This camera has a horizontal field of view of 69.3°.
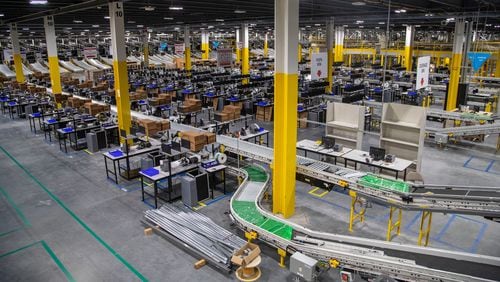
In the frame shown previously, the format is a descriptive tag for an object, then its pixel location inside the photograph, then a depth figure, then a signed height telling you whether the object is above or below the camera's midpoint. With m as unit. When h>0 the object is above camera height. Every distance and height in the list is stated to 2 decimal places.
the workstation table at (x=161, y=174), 9.71 -2.94
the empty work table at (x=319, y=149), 11.06 -2.69
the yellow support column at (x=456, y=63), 19.33 -0.10
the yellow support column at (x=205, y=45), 44.62 +2.26
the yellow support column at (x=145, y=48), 41.91 +1.84
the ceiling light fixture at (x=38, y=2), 14.38 +2.52
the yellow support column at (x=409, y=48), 34.53 +1.28
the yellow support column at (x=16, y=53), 25.82 +0.89
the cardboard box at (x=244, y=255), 6.75 -3.57
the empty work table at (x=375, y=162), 9.73 -2.76
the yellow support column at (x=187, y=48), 35.88 +1.55
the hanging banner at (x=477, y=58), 13.89 +0.11
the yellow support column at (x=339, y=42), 35.72 +1.98
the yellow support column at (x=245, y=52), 31.06 +0.95
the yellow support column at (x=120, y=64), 13.92 +0.01
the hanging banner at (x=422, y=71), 12.13 -0.33
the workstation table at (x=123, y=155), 11.42 -2.83
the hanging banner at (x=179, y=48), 29.42 +1.26
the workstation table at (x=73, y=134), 14.90 -2.93
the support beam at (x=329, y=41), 25.27 +1.46
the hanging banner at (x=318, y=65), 13.27 -0.10
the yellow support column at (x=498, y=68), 27.88 -0.59
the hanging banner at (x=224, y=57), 21.17 +0.37
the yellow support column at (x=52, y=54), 21.00 +0.65
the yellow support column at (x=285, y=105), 8.20 -0.99
